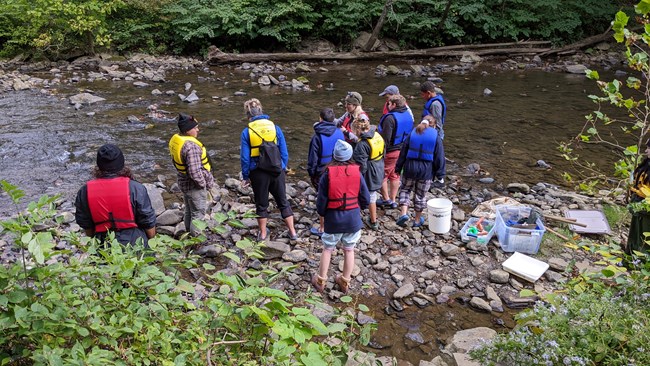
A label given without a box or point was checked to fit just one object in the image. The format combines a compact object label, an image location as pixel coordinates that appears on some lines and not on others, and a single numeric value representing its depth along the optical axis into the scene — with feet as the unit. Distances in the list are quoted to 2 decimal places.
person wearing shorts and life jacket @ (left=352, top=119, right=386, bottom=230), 23.26
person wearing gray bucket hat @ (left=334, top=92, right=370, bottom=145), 24.03
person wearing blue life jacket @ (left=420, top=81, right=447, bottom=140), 27.07
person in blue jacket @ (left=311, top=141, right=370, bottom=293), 18.66
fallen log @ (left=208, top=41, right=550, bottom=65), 69.41
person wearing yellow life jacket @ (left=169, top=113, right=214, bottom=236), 20.53
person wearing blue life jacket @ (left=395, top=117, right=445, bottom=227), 23.71
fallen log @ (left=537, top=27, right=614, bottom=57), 77.46
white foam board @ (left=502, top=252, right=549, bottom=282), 20.73
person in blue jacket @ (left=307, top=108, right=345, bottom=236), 22.53
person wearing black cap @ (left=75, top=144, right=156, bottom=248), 15.39
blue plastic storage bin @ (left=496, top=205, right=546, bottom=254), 22.12
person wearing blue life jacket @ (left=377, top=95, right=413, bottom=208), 25.61
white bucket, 23.86
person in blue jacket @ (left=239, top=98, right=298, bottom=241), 21.71
